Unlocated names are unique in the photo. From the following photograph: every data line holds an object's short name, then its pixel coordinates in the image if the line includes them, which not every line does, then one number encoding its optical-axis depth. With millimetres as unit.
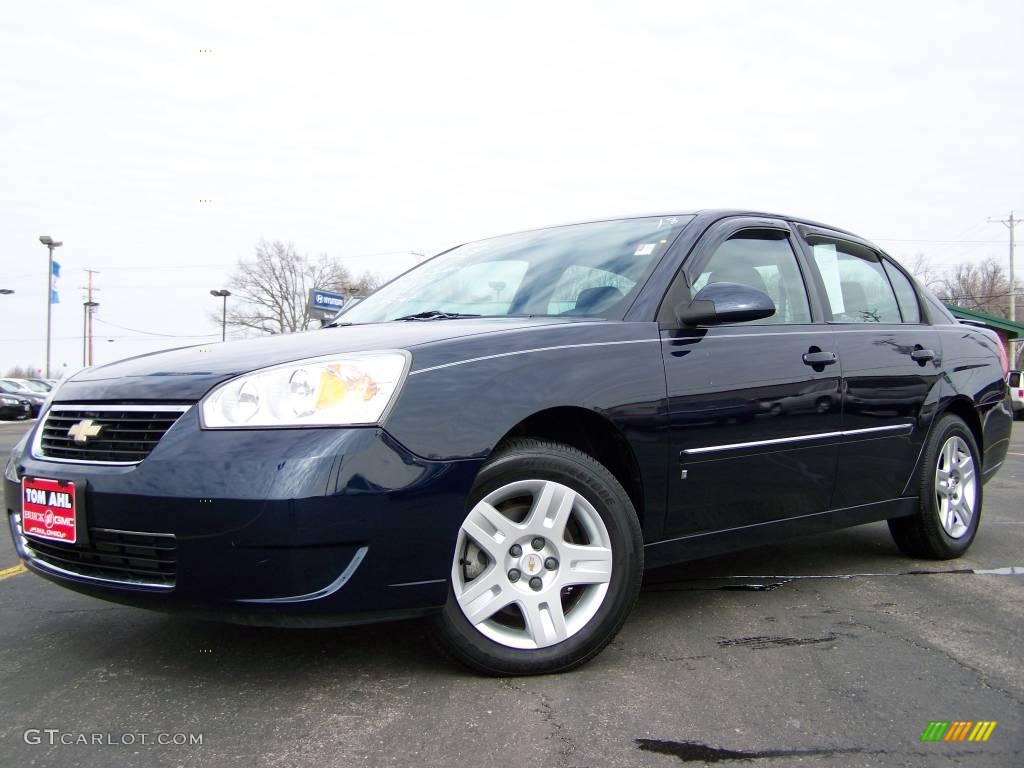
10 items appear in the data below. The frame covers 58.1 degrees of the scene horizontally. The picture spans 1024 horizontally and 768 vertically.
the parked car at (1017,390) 20281
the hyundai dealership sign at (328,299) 43856
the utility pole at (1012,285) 41541
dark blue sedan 2365
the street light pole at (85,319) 61625
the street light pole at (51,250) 33750
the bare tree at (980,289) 62844
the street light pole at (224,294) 52891
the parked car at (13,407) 28234
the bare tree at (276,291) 63156
